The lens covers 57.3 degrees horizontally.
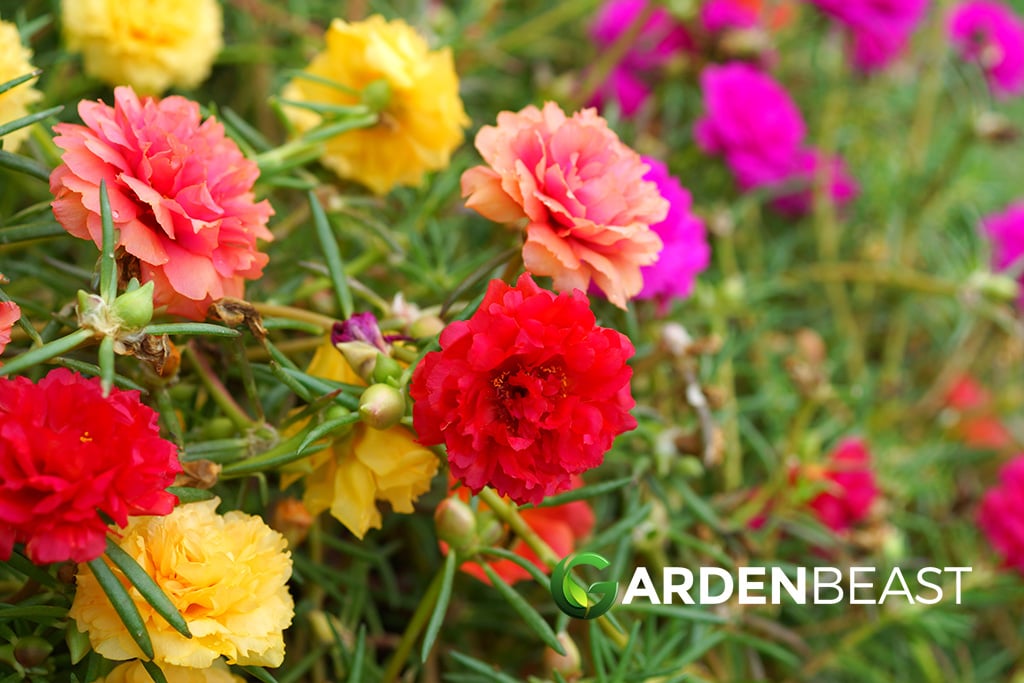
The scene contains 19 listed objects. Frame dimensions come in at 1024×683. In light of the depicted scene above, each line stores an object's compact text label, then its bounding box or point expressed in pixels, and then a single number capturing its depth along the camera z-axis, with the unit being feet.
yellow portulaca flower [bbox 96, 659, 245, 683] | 1.33
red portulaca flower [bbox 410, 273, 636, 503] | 1.27
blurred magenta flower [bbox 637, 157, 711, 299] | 2.06
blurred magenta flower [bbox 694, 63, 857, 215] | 2.86
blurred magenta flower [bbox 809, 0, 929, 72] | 3.09
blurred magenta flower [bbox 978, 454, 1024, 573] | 2.54
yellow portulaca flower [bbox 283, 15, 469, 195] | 1.79
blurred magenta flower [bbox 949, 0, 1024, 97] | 3.39
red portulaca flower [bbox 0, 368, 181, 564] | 1.13
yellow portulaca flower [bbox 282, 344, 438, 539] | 1.43
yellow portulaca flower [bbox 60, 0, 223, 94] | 1.93
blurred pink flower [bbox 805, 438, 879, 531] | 2.54
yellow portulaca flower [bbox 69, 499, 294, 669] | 1.27
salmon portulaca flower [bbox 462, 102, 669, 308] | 1.44
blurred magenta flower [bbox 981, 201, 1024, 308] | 3.13
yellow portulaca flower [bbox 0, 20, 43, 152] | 1.54
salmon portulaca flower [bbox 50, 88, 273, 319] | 1.30
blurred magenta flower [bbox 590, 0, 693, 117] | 3.02
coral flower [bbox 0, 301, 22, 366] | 1.20
